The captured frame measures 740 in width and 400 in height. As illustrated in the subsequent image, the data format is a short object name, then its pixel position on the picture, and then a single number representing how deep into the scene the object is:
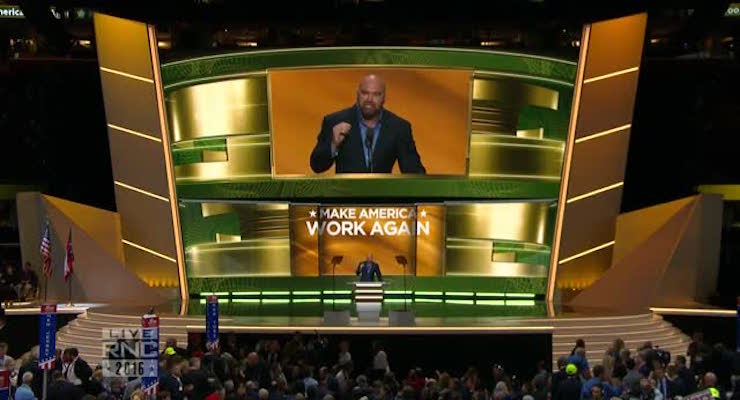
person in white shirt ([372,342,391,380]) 25.20
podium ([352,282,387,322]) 31.84
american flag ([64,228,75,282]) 34.97
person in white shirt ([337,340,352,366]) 22.79
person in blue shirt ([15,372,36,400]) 16.17
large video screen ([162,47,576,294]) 38.66
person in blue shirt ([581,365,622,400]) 17.16
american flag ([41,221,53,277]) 34.30
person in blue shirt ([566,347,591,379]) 19.27
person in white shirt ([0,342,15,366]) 17.52
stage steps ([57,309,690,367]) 29.64
